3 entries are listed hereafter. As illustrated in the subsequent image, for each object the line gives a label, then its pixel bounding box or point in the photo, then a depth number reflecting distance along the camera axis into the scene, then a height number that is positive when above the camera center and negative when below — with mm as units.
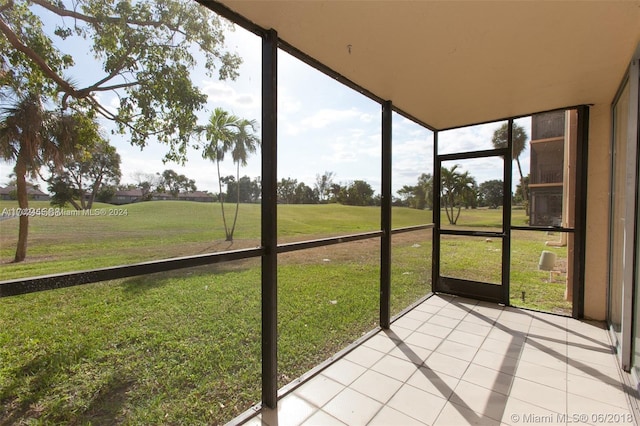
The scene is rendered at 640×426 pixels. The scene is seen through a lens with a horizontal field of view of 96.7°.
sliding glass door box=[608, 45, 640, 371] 2012 -81
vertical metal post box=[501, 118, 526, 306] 3527 -213
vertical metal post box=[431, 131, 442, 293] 4031 -431
